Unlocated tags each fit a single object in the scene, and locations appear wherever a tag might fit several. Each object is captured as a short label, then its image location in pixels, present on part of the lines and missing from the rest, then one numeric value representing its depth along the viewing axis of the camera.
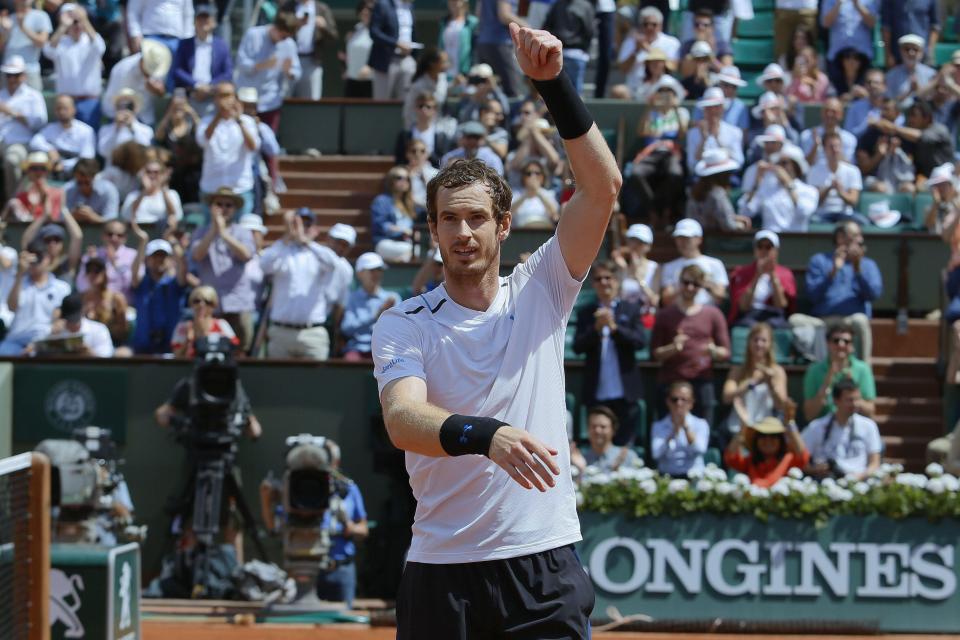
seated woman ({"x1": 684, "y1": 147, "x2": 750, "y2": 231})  14.77
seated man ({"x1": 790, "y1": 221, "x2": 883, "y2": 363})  13.79
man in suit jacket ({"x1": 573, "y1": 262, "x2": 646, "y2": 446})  12.67
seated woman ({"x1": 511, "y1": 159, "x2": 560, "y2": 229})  14.54
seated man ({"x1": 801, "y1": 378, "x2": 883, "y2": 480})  12.23
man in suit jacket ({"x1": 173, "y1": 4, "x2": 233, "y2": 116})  17.30
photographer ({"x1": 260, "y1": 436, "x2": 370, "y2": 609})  11.94
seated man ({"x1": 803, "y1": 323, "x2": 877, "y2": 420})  12.54
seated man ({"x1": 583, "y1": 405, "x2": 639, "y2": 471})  12.23
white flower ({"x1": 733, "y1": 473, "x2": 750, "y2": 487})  11.55
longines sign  11.45
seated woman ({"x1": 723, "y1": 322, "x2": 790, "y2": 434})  12.47
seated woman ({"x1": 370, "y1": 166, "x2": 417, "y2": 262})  14.95
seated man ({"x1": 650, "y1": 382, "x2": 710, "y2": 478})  12.34
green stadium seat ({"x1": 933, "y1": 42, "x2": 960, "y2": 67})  19.11
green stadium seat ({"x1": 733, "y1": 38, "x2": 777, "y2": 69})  19.03
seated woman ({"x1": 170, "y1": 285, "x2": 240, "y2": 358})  13.05
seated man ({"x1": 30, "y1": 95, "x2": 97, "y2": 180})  16.42
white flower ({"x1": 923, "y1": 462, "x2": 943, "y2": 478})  11.40
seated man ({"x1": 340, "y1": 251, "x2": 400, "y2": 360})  13.36
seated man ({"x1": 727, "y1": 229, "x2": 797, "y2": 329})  13.47
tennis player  4.44
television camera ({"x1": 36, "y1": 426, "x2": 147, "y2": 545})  11.79
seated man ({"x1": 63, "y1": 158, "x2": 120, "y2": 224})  15.61
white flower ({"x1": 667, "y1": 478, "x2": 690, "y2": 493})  11.50
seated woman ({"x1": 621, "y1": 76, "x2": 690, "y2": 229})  15.31
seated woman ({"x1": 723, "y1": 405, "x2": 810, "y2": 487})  12.11
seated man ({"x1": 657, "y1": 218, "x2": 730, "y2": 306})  13.47
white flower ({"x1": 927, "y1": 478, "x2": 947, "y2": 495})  11.32
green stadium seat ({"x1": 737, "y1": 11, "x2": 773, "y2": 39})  19.47
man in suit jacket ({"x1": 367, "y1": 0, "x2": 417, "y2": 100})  17.36
